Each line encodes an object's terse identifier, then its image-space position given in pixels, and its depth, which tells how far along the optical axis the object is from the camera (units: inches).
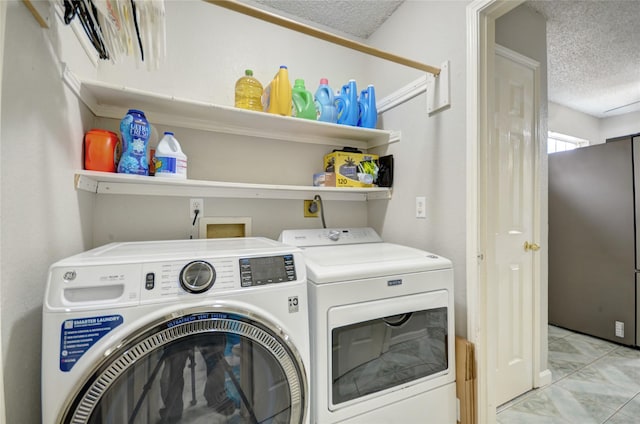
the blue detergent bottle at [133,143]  48.9
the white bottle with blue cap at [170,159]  51.1
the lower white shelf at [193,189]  48.3
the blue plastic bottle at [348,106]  69.0
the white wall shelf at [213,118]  49.0
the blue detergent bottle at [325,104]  67.7
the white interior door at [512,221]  67.3
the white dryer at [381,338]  40.9
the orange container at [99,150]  47.1
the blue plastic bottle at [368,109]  70.7
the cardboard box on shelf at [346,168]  69.1
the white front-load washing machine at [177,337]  28.4
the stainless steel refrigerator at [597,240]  96.0
